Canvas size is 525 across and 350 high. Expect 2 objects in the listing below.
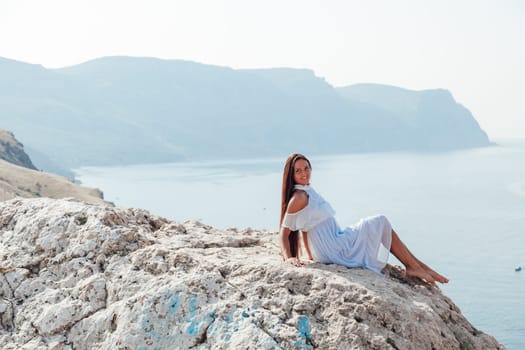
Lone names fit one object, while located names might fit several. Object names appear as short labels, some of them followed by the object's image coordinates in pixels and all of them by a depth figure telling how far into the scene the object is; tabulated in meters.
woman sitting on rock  5.19
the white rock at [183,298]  4.22
